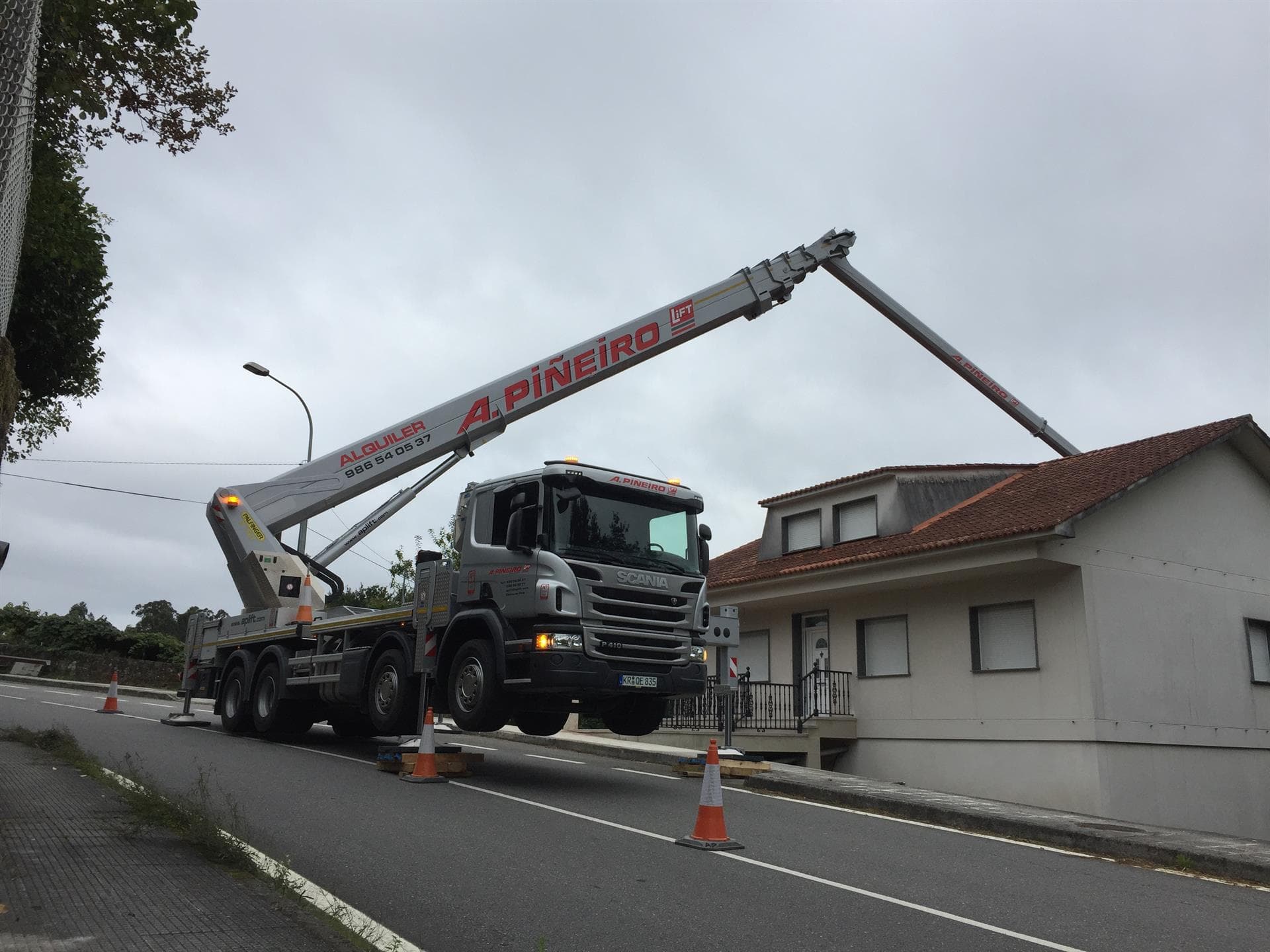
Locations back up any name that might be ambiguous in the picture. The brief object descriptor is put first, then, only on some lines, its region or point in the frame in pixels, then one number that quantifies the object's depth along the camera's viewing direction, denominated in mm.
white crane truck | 10672
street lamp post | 21719
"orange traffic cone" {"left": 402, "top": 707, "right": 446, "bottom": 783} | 10922
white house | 16062
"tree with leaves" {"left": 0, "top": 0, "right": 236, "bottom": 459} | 8031
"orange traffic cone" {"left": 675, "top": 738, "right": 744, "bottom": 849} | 7910
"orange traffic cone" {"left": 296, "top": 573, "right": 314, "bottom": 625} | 14508
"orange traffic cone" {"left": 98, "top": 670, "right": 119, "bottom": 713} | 19172
